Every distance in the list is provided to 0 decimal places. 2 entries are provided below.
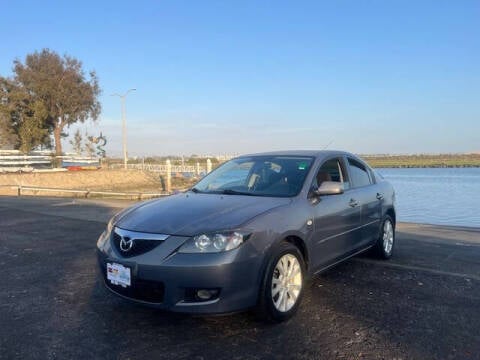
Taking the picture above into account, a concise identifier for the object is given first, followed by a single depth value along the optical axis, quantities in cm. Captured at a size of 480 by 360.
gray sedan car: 377
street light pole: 4184
